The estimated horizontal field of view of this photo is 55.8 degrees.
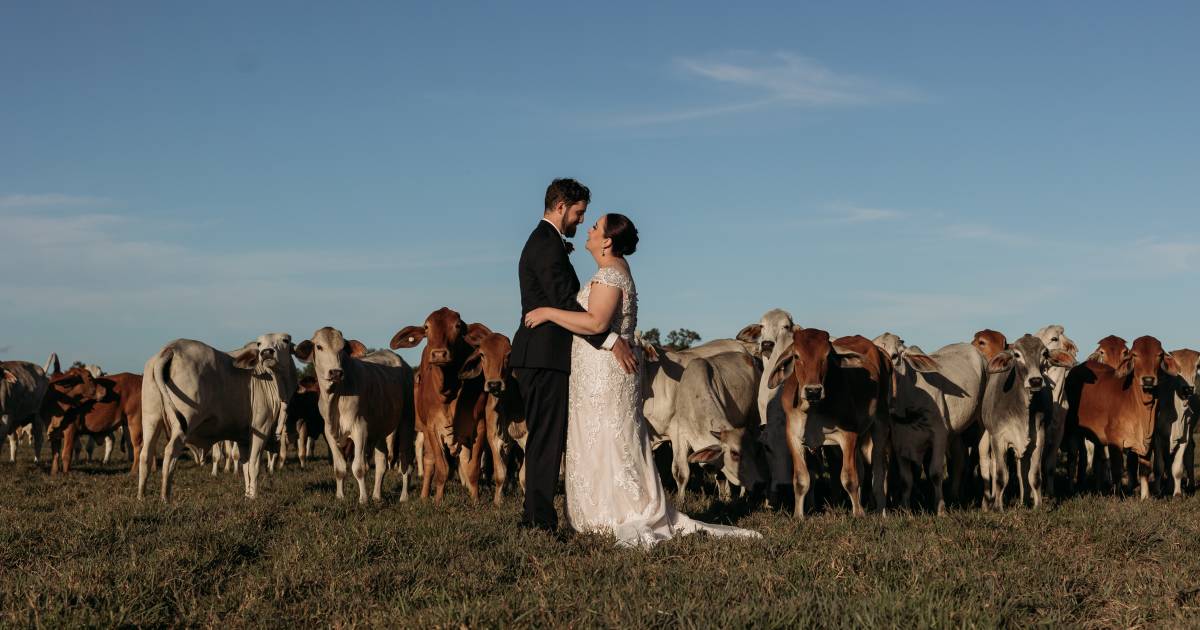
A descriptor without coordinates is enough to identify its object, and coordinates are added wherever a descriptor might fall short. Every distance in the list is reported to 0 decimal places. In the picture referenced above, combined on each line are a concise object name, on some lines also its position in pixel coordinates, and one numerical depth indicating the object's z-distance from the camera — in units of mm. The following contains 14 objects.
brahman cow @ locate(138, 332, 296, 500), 13562
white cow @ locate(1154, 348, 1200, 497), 14867
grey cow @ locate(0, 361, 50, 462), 20344
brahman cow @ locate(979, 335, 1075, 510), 12945
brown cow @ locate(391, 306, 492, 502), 12812
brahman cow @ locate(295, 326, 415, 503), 13219
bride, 8344
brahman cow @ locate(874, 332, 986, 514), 12922
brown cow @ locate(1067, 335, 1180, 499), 14359
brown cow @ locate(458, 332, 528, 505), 12336
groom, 8258
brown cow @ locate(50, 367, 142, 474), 20506
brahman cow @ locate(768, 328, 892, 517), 10836
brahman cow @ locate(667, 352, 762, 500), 12844
